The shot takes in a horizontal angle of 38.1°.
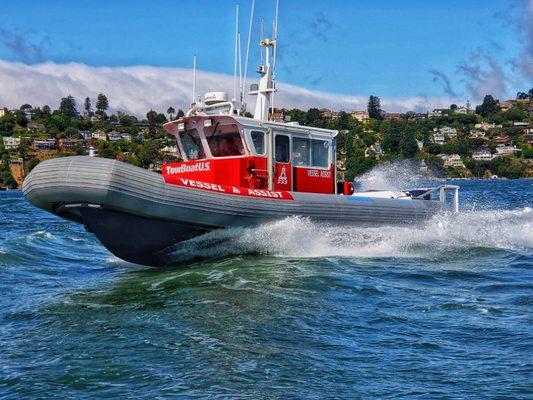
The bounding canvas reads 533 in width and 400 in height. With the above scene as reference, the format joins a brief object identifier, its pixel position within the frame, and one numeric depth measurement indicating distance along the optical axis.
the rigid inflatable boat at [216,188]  11.07
